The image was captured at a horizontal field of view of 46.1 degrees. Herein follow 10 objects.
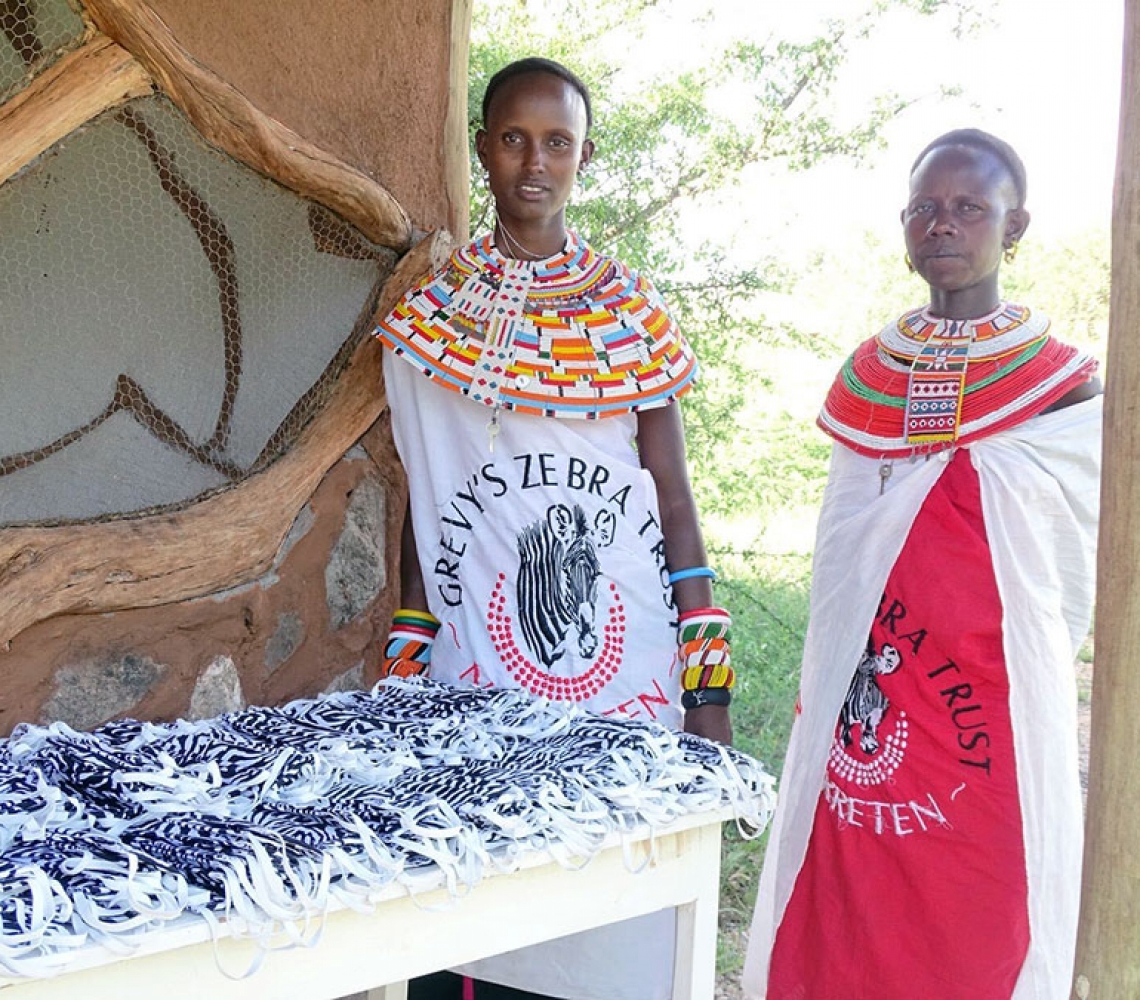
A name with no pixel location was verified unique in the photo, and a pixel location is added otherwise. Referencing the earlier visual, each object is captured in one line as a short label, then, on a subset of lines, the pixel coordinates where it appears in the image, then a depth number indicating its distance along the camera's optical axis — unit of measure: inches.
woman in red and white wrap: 94.9
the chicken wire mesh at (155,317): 87.8
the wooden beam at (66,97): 82.7
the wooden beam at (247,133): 87.1
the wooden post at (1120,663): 58.3
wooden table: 54.1
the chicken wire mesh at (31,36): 83.5
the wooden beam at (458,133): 109.2
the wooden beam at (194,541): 83.3
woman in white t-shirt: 89.8
